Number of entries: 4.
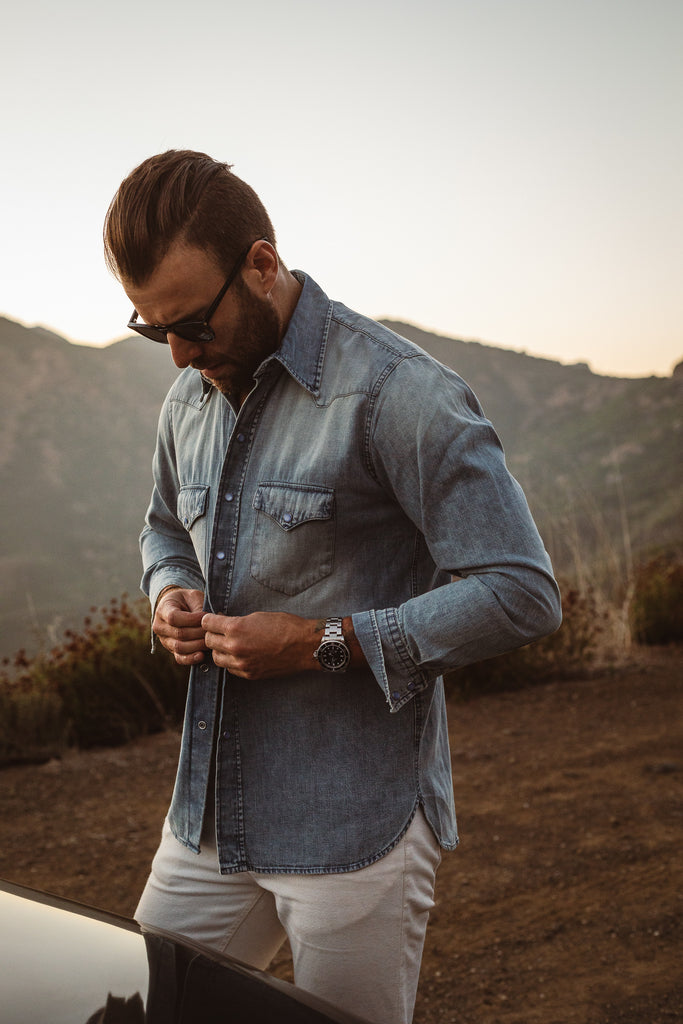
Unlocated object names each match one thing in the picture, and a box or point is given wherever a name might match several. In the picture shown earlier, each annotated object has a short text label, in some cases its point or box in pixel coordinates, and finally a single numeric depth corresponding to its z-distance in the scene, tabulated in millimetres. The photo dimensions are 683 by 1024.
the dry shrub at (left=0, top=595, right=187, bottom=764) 5785
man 1372
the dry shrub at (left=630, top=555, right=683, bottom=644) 7379
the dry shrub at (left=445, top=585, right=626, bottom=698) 6594
